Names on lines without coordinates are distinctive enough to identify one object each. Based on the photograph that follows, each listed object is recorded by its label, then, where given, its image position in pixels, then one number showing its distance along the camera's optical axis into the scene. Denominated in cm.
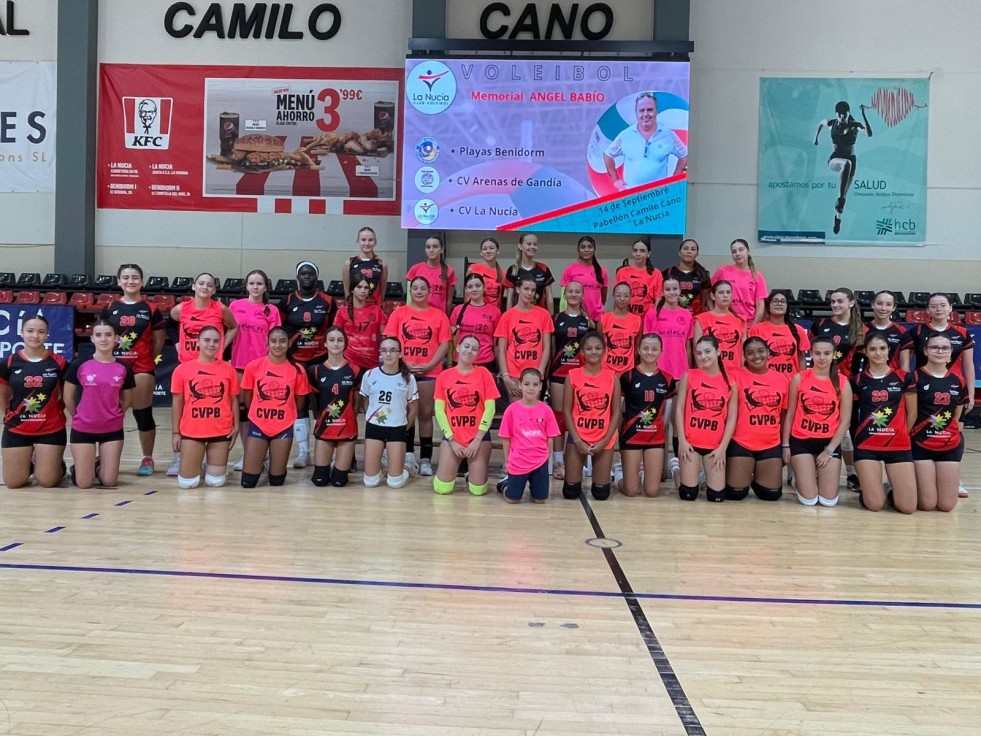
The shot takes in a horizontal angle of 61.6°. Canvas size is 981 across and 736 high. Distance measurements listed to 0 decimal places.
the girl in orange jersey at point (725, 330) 627
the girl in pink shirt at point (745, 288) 682
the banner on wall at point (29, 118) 1100
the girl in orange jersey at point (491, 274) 694
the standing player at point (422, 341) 631
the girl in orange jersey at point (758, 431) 550
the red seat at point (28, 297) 1016
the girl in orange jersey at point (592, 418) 549
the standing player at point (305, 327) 646
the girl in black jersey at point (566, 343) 632
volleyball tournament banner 1006
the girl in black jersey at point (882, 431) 522
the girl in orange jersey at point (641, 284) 718
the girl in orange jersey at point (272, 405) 569
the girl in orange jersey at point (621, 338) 632
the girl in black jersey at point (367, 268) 674
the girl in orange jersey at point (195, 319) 634
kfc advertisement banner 1077
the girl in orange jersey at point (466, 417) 554
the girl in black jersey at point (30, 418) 538
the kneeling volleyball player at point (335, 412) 579
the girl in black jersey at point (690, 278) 677
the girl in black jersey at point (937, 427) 528
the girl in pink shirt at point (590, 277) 728
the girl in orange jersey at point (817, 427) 537
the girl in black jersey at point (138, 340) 615
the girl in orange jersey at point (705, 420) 547
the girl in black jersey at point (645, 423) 559
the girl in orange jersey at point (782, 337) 628
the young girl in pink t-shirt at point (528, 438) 529
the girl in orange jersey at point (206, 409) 564
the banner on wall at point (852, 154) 1035
